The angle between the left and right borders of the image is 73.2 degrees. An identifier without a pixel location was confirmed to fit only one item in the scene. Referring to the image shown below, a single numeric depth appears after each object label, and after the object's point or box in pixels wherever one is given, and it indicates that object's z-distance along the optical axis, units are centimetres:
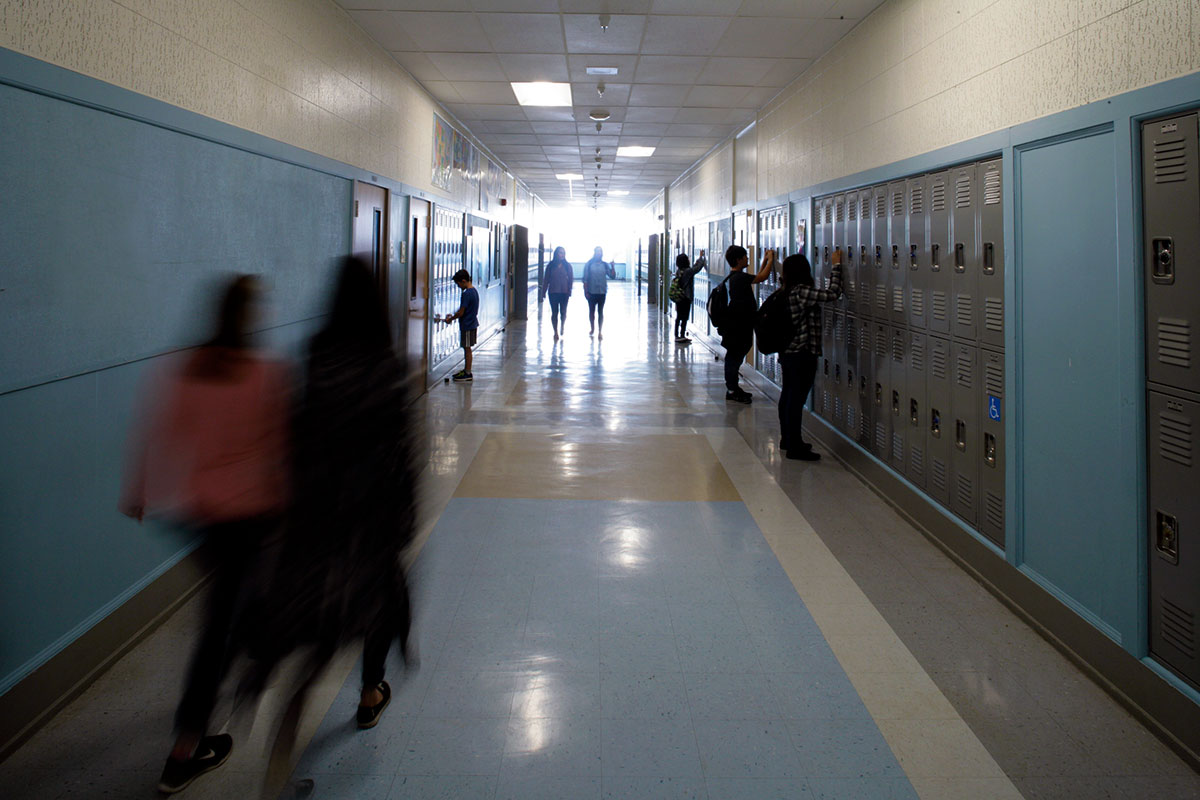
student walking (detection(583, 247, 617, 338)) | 1368
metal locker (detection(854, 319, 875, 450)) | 512
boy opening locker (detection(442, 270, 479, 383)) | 866
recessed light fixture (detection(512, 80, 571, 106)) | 770
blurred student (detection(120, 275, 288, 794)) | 187
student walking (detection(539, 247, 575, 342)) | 1305
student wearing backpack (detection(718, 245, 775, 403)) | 751
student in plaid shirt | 550
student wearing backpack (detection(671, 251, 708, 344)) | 1177
